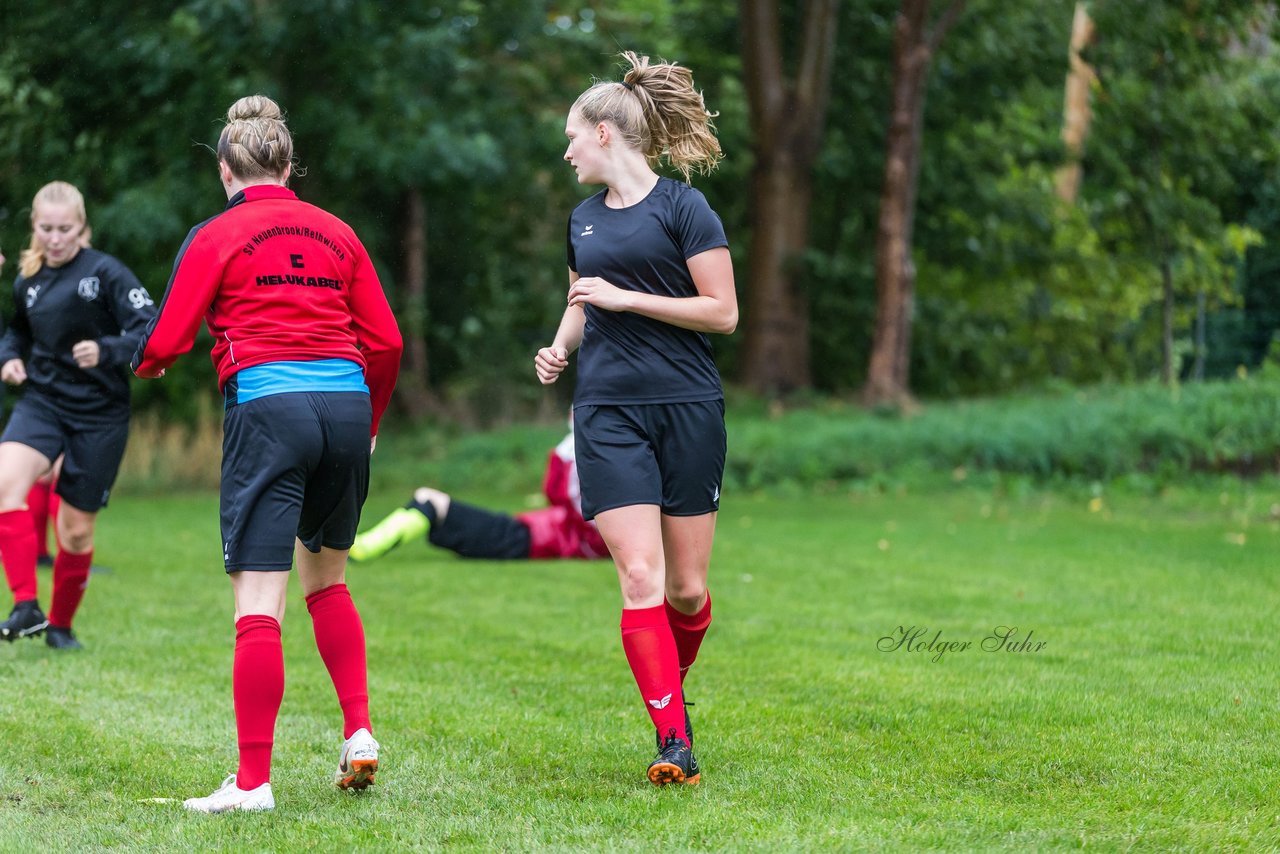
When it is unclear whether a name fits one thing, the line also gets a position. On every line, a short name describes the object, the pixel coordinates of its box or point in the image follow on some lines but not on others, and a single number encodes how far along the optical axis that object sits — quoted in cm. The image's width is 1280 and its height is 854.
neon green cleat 2039
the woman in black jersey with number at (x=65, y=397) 1345
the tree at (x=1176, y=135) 3759
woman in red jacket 823
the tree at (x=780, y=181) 3816
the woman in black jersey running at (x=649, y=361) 888
